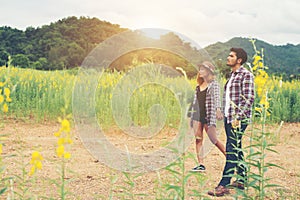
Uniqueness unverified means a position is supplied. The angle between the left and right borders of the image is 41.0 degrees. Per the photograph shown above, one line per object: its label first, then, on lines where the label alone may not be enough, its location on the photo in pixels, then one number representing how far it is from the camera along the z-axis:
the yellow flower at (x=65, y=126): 1.75
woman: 4.69
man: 3.99
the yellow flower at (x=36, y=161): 1.83
